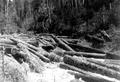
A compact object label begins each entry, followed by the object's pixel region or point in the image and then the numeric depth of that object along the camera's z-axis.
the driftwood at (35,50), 8.12
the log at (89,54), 8.73
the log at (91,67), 5.80
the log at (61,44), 10.67
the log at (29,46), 9.43
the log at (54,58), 8.13
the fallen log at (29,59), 6.53
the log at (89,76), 5.34
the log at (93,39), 12.45
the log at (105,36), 12.17
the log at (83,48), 9.77
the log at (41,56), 8.07
